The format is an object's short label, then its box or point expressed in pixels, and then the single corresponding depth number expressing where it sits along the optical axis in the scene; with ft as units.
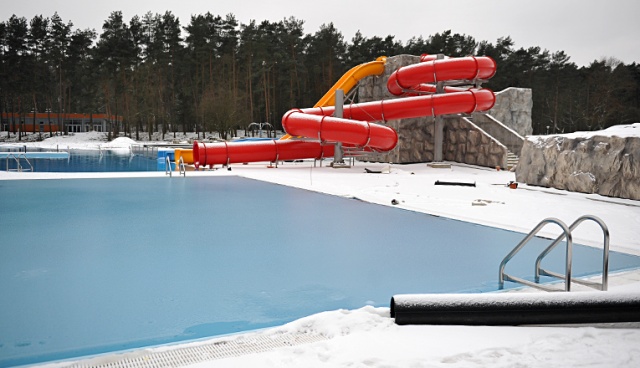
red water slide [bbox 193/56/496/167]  48.08
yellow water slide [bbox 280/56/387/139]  60.33
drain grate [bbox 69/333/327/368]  7.82
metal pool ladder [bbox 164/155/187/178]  41.47
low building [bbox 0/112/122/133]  163.22
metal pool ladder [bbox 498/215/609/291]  10.44
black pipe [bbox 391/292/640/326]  9.27
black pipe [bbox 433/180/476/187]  36.96
